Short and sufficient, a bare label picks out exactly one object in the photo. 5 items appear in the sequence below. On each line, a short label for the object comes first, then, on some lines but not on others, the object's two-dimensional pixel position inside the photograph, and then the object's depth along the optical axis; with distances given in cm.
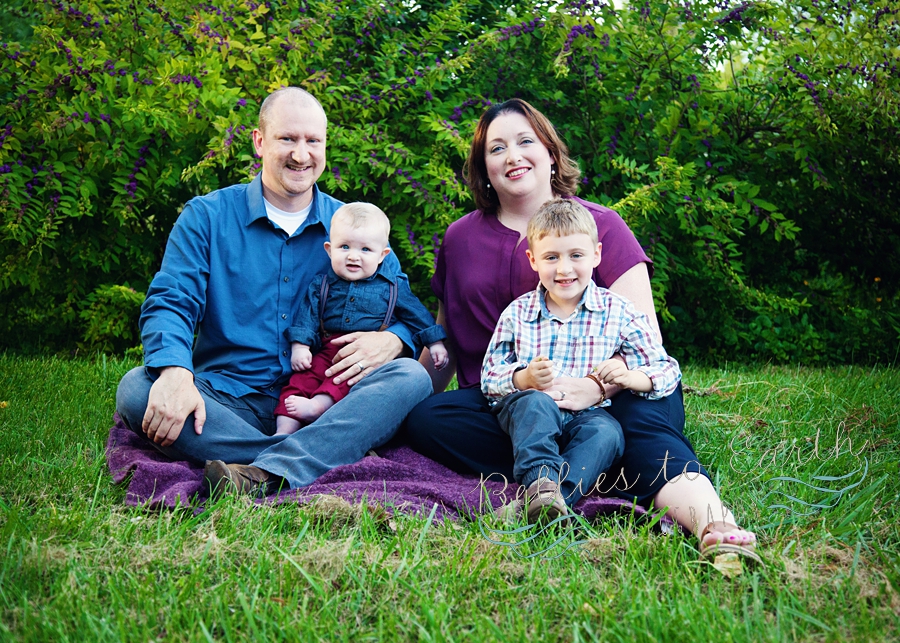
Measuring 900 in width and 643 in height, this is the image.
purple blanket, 253
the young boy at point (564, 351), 272
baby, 322
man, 285
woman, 267
